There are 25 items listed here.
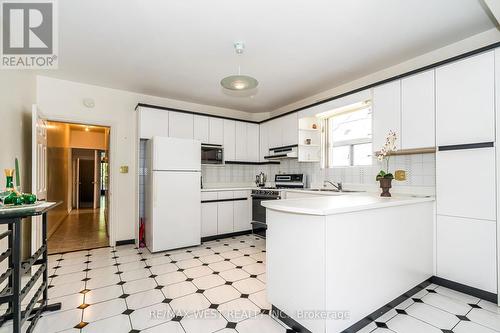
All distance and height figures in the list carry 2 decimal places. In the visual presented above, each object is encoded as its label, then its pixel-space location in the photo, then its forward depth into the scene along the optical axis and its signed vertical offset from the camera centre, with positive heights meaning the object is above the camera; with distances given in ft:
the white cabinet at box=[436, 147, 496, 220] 7.54 -0.53
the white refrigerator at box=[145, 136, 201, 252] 12.26 -1.36
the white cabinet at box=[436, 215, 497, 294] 7.52 -2.79
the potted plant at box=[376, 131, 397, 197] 9.45 +0.53
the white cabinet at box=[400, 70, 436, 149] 8.87 +2.13
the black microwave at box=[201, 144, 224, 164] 15.56 +0.88
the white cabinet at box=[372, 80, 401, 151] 9.81 +2.37
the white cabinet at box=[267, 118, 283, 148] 15.98 +2.33
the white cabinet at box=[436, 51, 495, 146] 7.55 +2.19
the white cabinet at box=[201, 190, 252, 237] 14.44 -2.81
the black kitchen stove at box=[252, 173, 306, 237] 14.55 -1.67
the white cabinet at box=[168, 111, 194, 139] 14.10 +2.55
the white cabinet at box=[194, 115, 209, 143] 15.02 +2.48
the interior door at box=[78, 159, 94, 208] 31.27 -1.95
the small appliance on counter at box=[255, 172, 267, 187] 17.81 -0.92
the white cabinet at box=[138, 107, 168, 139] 13.19 +2.53
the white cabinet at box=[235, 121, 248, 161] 16.98 +1.82
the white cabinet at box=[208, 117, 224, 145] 15.64 +2.42
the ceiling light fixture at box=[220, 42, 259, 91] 8.45 +3.07
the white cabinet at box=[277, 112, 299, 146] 14.61 +2.42
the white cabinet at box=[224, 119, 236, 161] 16.40 +1.90
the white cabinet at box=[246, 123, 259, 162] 17.56 +1.85
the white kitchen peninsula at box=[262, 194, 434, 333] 5.61 -2.33
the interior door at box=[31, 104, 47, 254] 9.77 +0.05
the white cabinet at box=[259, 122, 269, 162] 17.19 +1.99
